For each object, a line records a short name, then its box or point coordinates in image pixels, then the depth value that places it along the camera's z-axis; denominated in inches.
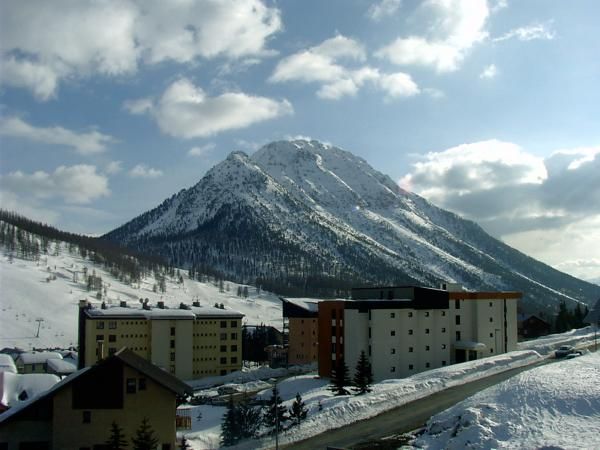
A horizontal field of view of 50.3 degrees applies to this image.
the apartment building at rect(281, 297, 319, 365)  4170.8
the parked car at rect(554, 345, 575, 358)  2856.8
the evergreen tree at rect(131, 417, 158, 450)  1216.0
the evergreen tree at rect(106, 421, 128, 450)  1206.9
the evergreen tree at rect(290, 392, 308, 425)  1806.1
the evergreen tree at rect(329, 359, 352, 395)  2201.0
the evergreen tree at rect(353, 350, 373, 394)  2151.8
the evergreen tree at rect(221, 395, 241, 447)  1754.7
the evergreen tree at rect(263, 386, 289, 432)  1787.6
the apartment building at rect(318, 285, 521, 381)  2928.2
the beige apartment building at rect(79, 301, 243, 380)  3823.8
